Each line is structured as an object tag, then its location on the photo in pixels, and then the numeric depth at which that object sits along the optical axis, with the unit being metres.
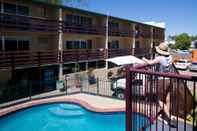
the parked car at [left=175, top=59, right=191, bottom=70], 19.60
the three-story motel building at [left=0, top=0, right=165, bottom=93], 9.62
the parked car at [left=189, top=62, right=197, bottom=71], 18.60
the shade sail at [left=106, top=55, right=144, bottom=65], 12.65
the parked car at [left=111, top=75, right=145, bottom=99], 9.38
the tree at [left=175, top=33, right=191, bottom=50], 41.08
